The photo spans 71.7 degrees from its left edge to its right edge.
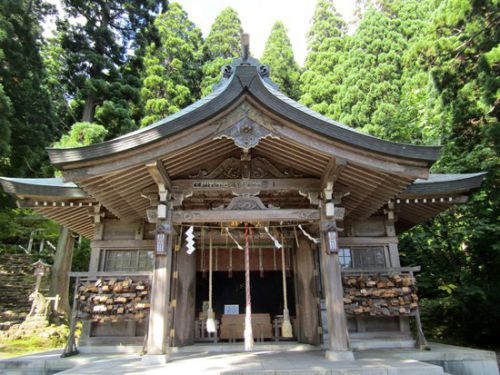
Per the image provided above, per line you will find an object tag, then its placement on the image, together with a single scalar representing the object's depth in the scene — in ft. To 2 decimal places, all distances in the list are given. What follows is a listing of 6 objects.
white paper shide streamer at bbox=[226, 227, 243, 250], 25.83
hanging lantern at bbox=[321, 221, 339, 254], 20.44
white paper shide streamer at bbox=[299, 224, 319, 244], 23.79
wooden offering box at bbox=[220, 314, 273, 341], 30.86
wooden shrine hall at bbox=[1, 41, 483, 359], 18.98
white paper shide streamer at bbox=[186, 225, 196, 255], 21.65
